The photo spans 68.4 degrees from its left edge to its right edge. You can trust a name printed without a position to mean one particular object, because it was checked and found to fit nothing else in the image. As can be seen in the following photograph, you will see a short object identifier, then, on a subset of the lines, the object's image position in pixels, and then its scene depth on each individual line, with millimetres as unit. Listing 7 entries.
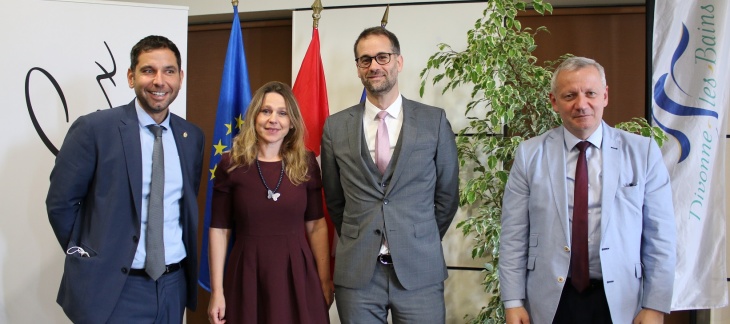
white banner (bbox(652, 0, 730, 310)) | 2850
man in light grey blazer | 1709
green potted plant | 2584
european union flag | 2861
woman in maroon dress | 2061
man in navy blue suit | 1868
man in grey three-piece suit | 2043
